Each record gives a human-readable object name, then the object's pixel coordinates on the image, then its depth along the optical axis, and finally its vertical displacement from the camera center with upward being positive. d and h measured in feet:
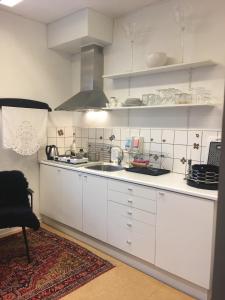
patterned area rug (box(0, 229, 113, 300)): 7.27 -4.50
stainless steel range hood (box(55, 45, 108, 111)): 10.89 +1.93
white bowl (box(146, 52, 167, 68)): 8.96 +2.29
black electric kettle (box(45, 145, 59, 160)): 11.80 -1.23
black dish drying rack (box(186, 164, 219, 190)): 7.00 -1.35
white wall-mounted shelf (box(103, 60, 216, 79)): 8.14 +1.96
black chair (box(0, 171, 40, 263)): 8.81 -2.53
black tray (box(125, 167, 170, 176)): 9.00 -1.57
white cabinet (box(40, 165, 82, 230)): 10.12 -2.88
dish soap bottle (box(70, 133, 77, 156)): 12.81 -1.10
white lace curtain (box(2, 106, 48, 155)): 10.24 -0.19
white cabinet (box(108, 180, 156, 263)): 7.81 -2.88
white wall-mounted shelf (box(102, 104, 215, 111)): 8.18 +0.68
